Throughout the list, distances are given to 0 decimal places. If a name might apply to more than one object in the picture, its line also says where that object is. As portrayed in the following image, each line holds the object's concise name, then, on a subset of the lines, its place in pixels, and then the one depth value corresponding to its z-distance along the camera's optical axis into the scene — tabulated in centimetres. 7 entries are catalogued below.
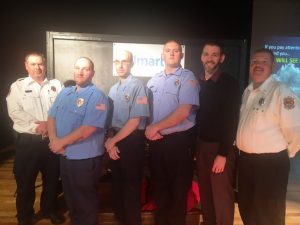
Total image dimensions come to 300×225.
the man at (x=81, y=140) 172
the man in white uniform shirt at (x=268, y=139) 161
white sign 300
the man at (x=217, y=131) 173
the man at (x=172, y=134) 175
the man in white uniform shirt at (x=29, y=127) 206
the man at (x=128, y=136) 177
